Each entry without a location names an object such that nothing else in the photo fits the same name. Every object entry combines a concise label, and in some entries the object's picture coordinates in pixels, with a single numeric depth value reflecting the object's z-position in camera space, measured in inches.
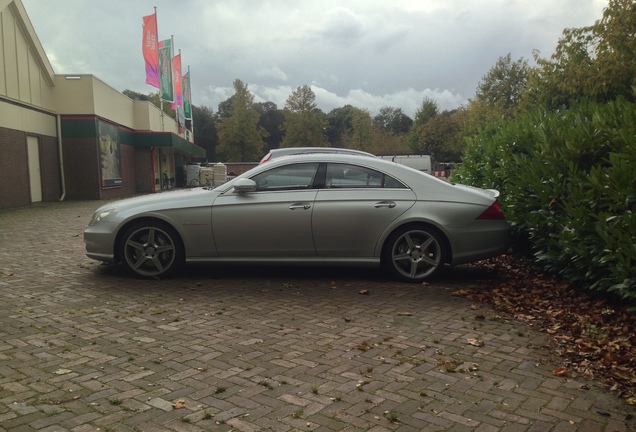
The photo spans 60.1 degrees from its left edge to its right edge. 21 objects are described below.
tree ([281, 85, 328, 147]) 2402.8
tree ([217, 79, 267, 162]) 2449.6
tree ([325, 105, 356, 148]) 3684.1
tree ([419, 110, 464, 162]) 2711.6
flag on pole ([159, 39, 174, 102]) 1293.6
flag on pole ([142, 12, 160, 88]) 1206.3
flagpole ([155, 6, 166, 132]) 1517.6
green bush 173.3
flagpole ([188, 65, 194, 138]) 1852.4
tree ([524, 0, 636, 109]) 721.0
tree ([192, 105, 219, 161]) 3412.9
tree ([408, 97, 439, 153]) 2999.5
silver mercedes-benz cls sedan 249.8
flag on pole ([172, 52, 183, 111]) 1519.4
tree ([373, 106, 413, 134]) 4298.7
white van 988.8
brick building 773.3
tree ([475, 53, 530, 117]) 1861.5
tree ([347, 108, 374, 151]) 2583.7
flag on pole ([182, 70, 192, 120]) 1772.9
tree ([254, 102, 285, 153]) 3865.7
